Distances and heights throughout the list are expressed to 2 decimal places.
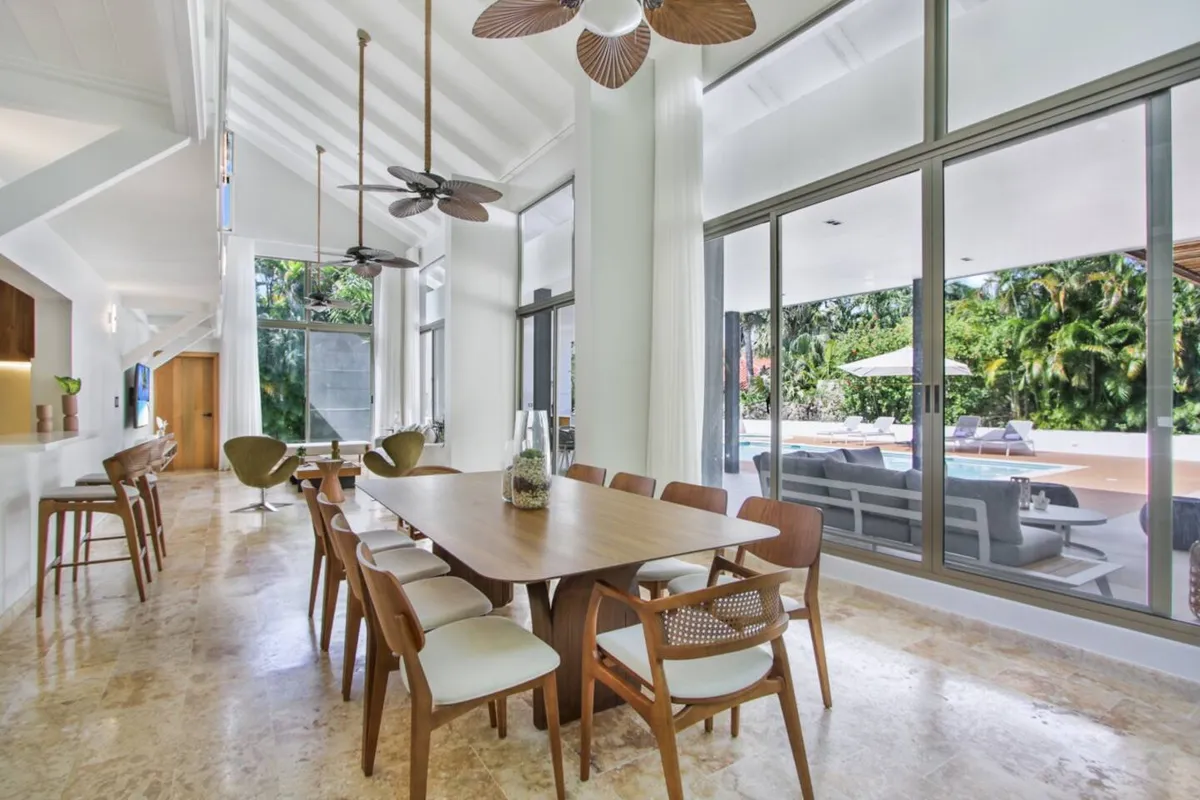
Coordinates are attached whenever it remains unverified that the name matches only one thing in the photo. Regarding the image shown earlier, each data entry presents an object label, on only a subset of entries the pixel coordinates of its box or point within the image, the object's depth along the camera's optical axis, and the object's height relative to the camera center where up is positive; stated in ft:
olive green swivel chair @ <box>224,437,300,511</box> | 17.89 -1.91
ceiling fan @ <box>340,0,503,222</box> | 10.60 +4.07
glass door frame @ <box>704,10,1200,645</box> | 7.75 +2.41
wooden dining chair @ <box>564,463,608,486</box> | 11.12 -1.50
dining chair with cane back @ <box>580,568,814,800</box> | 4.54 -2.34
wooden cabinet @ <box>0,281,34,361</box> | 13.50 +1.74
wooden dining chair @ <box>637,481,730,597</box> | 7.85 -1.63
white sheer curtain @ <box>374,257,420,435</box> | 31.40 +2.84
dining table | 5.37 -1.50
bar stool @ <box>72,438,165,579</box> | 12.37 -2.10
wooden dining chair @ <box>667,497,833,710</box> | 6.86 -1.90
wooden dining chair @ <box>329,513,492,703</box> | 5.77 -2.33
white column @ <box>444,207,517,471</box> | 22.15 +2.34
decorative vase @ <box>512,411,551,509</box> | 7.71 -0.88
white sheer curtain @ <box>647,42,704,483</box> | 13.74 +2.78
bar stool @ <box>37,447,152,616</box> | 10.10 -1.93
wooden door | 30.68 -0.30
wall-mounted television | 22.08 +0.18
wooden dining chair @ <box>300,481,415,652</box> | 8.36 -2.48
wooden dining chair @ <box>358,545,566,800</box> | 4.62 -2.39
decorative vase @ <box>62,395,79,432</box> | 14.15 -0.35
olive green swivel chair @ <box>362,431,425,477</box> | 19.79 -2.00
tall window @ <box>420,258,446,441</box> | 28.68 +2.83
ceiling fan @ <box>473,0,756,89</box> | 6.06 +4.39
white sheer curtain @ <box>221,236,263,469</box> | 29.19 +2.33
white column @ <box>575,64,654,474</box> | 14.24 +3.22
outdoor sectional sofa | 9.17 -2.12
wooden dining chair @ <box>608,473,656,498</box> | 9.60 -1.48
